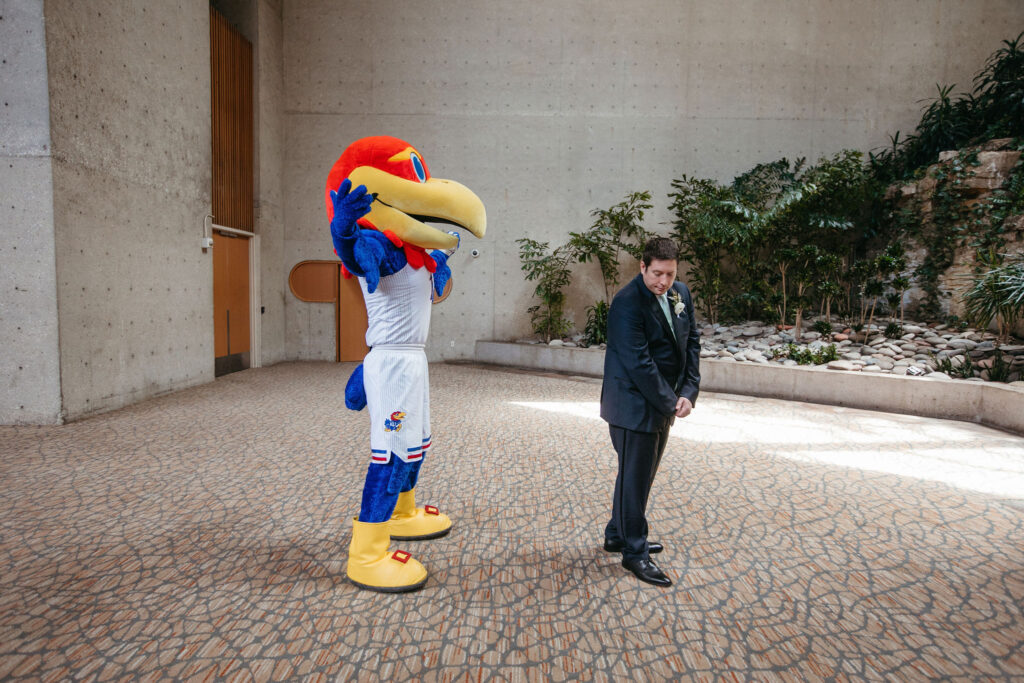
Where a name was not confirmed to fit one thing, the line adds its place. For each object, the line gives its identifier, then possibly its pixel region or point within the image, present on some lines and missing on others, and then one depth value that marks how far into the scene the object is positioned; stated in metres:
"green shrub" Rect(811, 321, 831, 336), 6.86
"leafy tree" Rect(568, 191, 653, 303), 7.95
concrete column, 3.97
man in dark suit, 1.96
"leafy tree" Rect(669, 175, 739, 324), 7.40
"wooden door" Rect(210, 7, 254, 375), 6.72
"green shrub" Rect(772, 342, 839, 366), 5.98
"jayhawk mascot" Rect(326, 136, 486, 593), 1.91
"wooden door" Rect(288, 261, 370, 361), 8.54
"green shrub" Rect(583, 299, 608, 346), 7.81
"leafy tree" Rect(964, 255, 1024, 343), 4.78
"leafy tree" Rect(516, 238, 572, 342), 8.21
